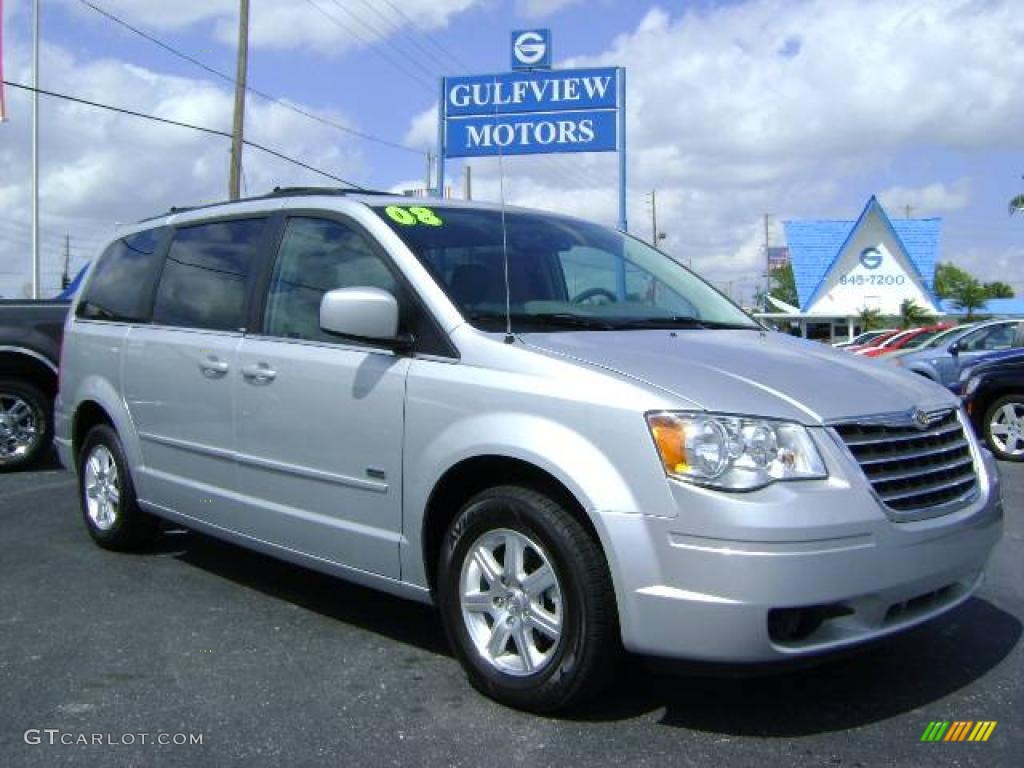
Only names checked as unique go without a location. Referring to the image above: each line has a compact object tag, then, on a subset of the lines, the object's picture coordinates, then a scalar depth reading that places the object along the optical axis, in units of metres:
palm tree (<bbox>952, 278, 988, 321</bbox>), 47.88
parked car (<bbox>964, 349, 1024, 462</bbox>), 10.08
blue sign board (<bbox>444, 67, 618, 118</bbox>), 19.03
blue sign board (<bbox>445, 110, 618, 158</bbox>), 19.06
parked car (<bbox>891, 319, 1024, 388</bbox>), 14.96
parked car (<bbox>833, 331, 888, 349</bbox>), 27.25
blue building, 45.66
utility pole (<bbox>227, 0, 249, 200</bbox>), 20.97
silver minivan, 3.08
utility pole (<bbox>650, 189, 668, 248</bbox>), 74.29
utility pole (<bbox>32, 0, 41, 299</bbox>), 27.61
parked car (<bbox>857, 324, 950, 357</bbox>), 19.92
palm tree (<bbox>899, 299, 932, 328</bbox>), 44.00
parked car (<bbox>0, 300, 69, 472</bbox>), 8.94
